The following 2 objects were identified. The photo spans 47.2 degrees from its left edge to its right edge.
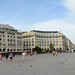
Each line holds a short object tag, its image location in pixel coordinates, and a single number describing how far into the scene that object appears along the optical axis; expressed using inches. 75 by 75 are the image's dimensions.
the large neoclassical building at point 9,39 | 1972.5
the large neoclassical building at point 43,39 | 2694.6
